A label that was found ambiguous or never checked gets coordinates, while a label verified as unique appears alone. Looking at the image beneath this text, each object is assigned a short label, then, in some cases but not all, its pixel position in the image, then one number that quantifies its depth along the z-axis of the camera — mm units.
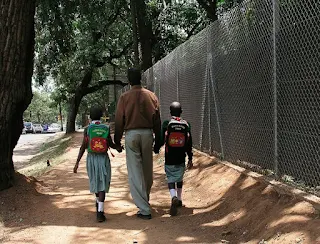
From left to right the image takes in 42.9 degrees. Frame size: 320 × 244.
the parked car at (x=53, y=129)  67975
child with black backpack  5812
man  5484
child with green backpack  5484
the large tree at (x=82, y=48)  12903
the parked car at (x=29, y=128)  62000
